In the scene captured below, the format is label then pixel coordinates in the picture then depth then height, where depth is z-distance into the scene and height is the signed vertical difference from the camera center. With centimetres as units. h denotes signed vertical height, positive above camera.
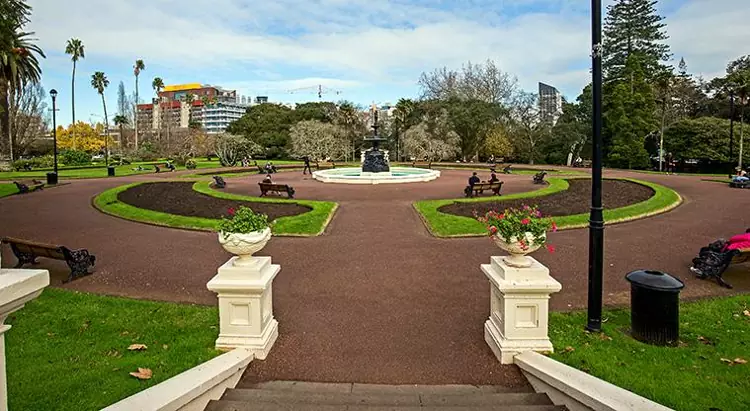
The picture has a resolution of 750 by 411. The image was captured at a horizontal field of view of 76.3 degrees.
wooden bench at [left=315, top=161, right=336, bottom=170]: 4029 +39
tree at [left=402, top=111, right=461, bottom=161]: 4956 +305
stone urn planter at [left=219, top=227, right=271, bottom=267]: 509 -79
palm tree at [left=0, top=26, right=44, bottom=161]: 3572 +848
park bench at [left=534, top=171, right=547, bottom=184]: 2439 -48
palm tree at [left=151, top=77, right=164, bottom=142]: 8412 +1514
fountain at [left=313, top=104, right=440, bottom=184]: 2622 -24
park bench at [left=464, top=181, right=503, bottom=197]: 1927 -78
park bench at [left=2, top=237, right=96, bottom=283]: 856 -156
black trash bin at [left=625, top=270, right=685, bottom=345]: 542 -161
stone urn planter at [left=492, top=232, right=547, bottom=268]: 496 -82
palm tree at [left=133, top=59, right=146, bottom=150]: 8035 +1707
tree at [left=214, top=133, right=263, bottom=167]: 4569 +208
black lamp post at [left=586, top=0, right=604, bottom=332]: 559 -27
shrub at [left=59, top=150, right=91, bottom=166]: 5066 +127
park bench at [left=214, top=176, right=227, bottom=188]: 2417 -68
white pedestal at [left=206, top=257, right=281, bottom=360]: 509 -149
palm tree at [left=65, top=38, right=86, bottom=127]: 6019 +1520
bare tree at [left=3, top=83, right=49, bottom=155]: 5628 +655
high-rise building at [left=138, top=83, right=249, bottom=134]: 12781 +1869
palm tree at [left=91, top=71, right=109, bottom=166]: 7081 +1306
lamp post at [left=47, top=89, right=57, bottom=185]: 2739 -47
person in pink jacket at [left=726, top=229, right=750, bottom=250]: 822 -130
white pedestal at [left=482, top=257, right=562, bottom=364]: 496 -149
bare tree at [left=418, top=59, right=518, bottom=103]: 5612 +971
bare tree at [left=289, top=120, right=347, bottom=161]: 5194 +307
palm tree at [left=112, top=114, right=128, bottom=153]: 7538 +813
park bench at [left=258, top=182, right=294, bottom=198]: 1953 -81
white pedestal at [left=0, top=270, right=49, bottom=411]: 204 -54
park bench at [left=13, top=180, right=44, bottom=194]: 2347 -85
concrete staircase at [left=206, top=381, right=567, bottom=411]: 394 -202
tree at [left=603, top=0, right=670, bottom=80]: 5438 +1530
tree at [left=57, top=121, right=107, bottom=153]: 7806 +514
